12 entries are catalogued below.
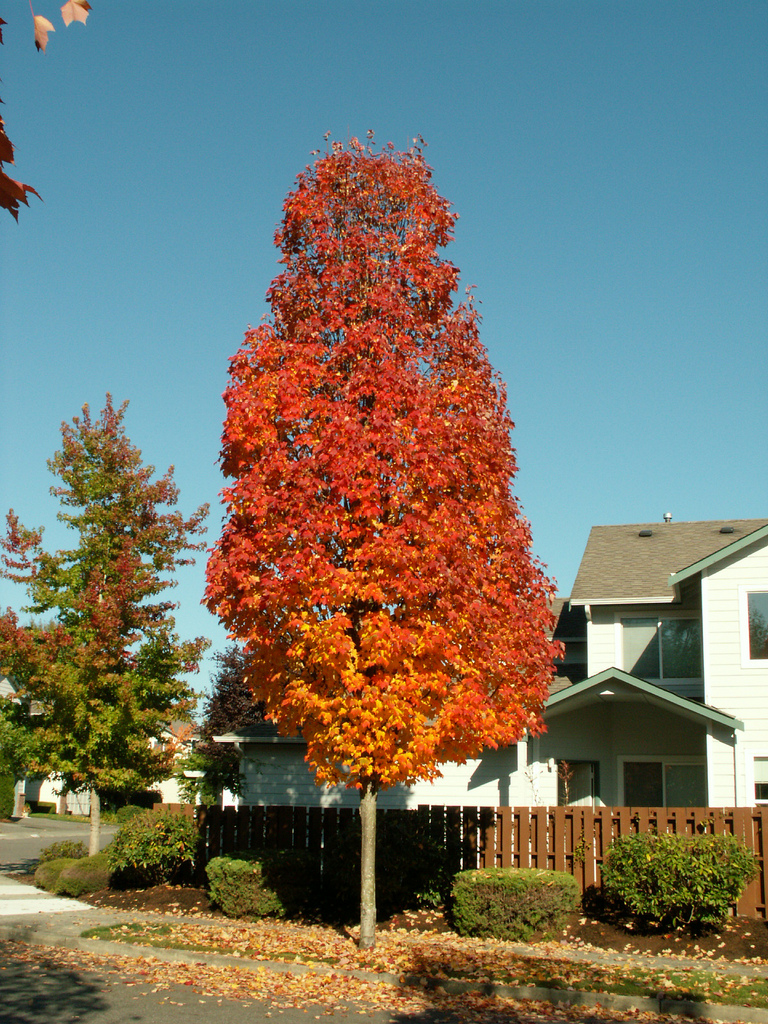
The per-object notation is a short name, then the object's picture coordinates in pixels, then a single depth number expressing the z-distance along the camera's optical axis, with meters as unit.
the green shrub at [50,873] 16.33
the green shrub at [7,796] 42.00
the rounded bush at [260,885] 13.15
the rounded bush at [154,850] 14.88
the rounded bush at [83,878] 15.68
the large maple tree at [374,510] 10.39
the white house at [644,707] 16.88
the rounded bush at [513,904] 11.98
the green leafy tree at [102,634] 17.17
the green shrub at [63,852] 18.17
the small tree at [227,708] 29.48
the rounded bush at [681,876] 11.76
